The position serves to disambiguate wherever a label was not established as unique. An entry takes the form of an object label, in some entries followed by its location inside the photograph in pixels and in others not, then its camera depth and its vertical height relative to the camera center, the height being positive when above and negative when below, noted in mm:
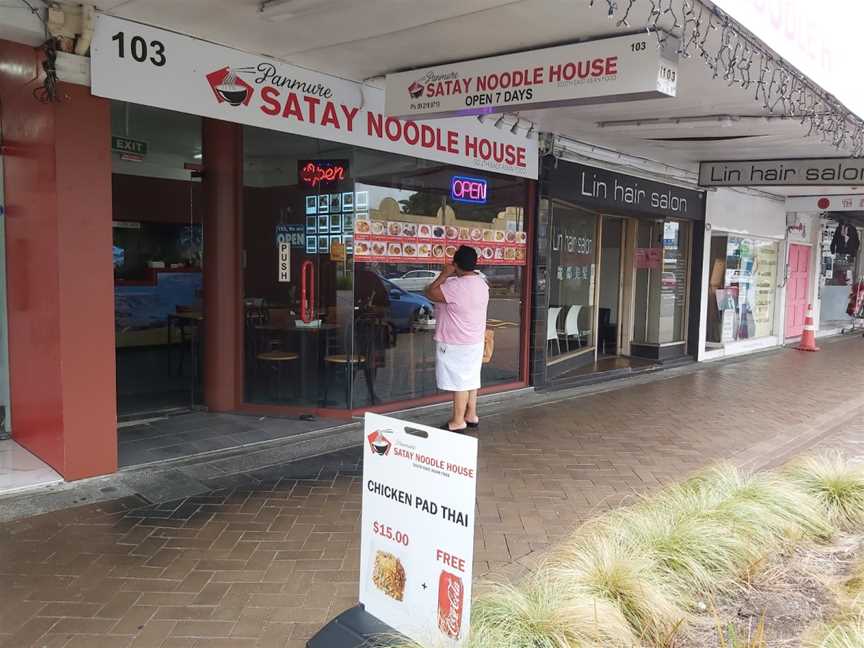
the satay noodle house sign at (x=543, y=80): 4578 +1430
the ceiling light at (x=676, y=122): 7316 +1686
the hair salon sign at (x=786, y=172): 9094 +1468
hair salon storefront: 8891 -23
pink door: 15641 -307
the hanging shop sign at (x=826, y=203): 13406 +1495
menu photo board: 6727 +284
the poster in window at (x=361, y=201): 6621 +644
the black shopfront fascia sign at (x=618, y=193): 8774 +1170
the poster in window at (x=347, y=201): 6574 +638
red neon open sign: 6531 +912
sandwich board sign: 2453 -1011
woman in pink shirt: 6254 -535
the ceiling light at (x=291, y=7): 4520 +1751
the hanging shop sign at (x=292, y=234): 6668 +312
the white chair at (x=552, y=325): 9453 -766
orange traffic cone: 14570 -1326
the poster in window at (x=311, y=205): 6617 +596
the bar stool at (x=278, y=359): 6871 -961
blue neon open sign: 7586 +910
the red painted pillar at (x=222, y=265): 6688 -10
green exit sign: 10000 +1749
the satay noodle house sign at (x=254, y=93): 4781 +1424
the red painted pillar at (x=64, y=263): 4570 -15
